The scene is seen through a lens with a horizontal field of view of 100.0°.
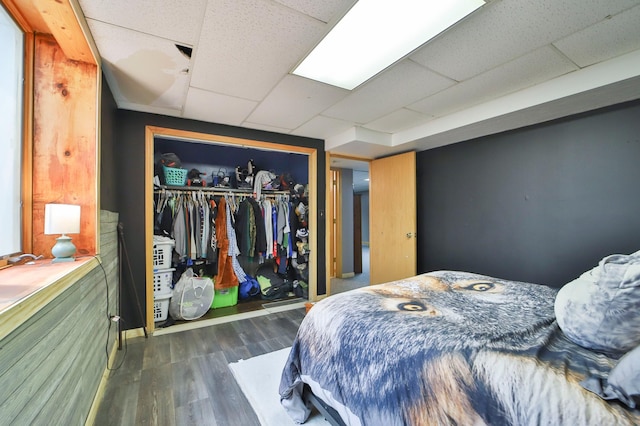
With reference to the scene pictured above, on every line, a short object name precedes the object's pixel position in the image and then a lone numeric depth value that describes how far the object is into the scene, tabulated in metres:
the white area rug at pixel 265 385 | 1.59
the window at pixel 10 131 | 1.36
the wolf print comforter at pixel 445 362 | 0.84
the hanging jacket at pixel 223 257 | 3.45
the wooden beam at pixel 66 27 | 1.29
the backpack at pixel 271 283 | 3.80
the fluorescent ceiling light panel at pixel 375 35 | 1.37
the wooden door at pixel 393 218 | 3.53
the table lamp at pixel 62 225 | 1.41
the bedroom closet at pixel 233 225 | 3.19
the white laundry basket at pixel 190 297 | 3.03
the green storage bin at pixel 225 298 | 3.46
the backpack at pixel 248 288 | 3.77
